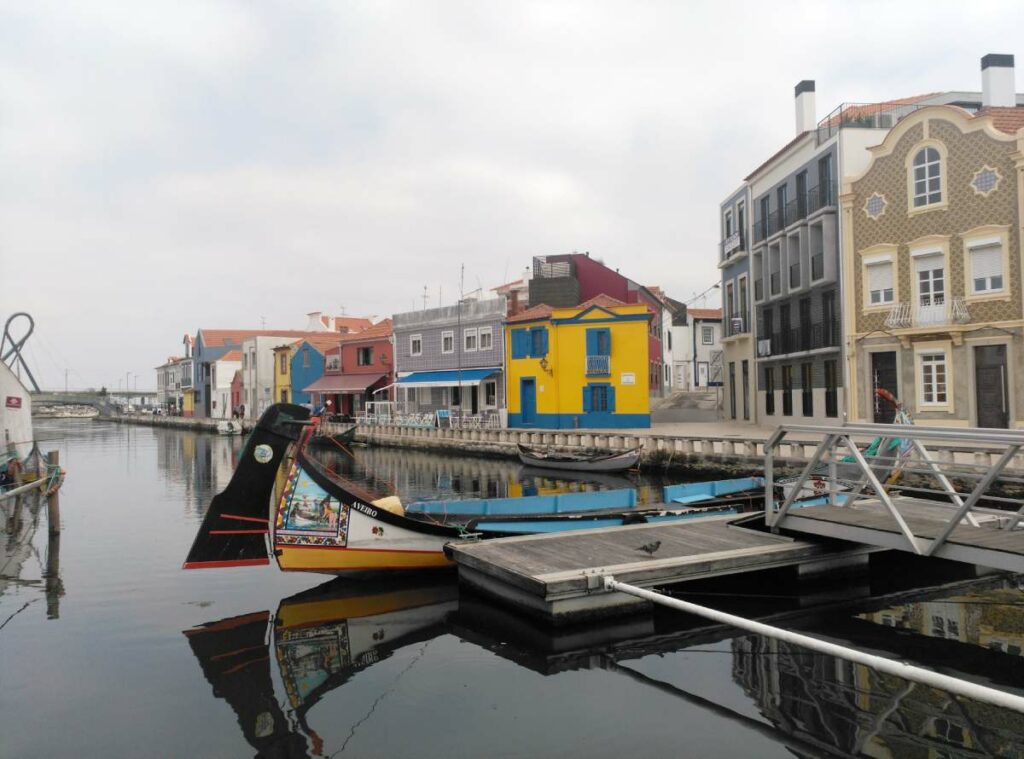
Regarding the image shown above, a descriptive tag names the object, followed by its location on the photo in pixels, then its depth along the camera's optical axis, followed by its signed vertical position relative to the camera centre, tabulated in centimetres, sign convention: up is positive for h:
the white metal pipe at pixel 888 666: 546 -228
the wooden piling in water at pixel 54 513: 1712 -249
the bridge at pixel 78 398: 10924 +102
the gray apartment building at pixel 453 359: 4334 +239
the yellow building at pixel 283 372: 6306 +248
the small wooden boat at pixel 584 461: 2956 -271
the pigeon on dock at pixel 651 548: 1097 -228
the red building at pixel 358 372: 5219 +201
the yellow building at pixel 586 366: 3784 +151
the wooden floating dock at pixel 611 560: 974 -239
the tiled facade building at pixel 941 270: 2467 +419
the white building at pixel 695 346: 6431 +416
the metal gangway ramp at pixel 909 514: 876 -192
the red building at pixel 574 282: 4319 +667
